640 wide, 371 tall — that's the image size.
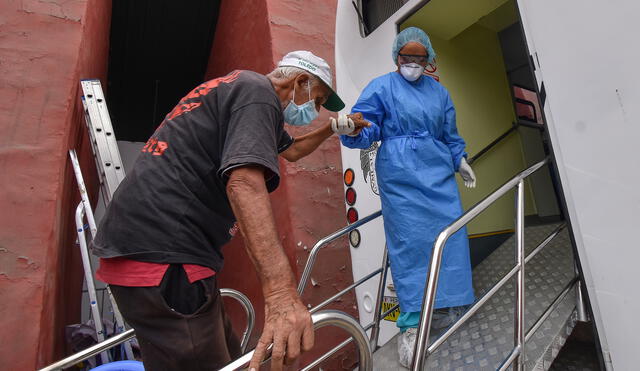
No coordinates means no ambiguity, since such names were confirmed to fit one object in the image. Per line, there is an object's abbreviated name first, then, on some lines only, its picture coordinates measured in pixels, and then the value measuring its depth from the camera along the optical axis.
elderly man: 1.00
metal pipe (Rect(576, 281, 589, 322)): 1.60
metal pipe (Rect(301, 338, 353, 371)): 1.75
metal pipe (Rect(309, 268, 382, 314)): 2.03
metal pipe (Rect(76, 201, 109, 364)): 2.34
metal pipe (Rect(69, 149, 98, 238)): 2.37
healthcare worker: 1.78
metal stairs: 1.60
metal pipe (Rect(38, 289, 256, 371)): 1.40
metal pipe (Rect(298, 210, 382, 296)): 2.13
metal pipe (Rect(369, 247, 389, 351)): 2.21
